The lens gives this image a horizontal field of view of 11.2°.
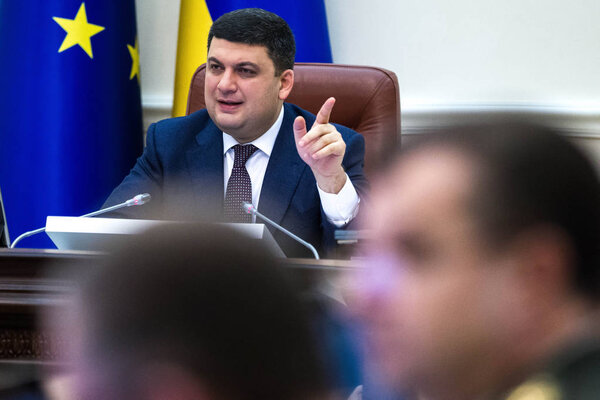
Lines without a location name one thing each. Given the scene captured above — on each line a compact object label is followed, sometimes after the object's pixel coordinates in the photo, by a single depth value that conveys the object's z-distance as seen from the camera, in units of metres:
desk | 4.63
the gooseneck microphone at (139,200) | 5.62
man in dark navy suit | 5.82
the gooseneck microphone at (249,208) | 5.58
